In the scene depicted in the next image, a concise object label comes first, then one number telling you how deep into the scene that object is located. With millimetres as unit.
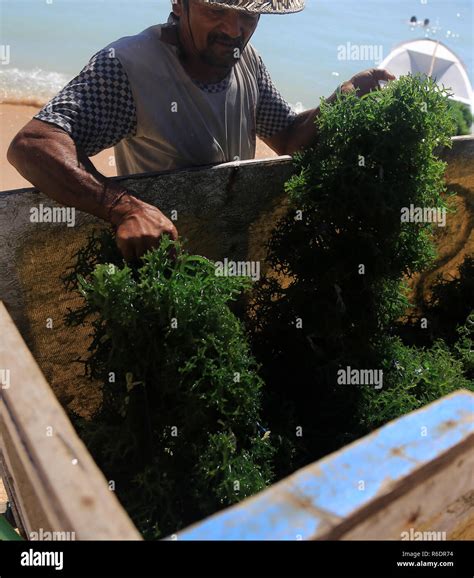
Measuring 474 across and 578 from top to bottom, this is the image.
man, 1801
